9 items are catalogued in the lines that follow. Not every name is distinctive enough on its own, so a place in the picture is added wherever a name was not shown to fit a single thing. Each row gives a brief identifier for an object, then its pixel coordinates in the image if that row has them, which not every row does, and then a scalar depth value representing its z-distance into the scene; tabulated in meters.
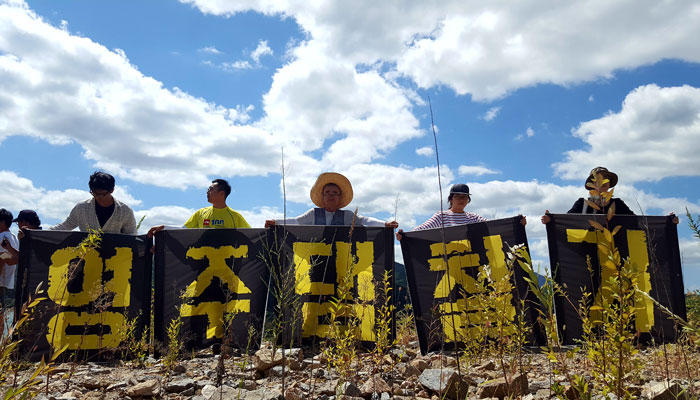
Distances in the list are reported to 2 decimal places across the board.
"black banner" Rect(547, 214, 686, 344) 6.27
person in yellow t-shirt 6.74
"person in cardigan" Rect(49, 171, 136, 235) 6.48
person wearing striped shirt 6.61
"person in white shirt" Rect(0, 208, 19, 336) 6.50
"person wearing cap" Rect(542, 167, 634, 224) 6.38
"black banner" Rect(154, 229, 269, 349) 6.19
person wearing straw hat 6.73
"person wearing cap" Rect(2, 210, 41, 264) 7.32
